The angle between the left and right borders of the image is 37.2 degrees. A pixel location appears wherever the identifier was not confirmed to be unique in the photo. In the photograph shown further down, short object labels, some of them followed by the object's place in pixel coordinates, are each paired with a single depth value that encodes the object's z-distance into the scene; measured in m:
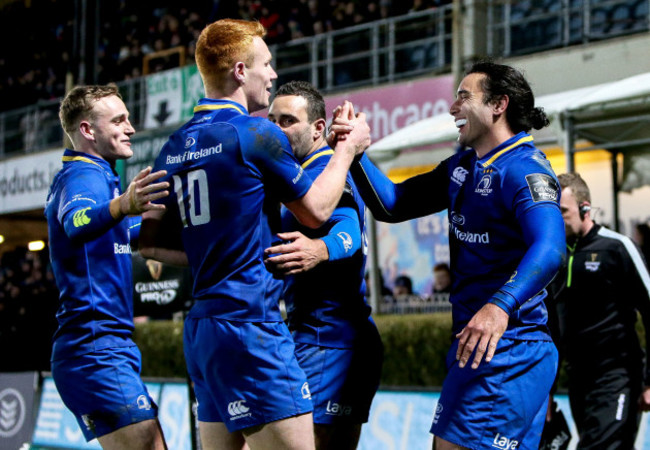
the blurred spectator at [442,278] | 12.27
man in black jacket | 6.26
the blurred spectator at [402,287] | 13.42
